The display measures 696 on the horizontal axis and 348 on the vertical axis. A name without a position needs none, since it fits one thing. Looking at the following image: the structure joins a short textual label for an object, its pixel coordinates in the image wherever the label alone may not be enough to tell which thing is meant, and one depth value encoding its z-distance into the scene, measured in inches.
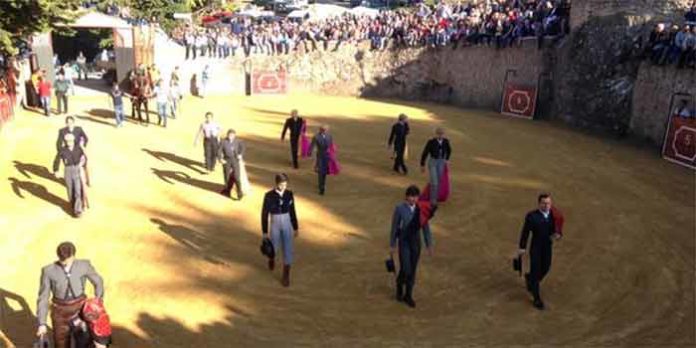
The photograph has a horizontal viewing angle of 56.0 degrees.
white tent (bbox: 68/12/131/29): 1145.5
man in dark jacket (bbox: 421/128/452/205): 553.9
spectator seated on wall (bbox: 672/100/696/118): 755.2
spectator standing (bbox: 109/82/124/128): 845.7
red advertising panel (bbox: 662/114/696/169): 730.2
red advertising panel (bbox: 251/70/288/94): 1360.7
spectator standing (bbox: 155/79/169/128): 869.2
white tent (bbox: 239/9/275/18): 2005.7
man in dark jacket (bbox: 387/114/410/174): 658.8
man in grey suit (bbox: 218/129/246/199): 576.7
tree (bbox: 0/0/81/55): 707.4
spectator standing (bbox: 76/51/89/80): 1469.0
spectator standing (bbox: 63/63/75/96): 1105.3
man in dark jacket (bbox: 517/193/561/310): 372.5
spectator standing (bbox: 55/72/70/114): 915.4
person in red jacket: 898.7
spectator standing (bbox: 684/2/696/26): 826.5
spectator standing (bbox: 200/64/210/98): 1305.4
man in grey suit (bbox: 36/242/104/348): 273.3
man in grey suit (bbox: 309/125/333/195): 585.9
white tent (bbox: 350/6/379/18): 1750.1
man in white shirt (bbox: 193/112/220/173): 658.2
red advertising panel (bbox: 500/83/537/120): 1072.8
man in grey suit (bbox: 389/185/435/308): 363.6
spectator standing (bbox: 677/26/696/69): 772.0
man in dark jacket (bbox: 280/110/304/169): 671.2
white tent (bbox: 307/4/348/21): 1984.1
